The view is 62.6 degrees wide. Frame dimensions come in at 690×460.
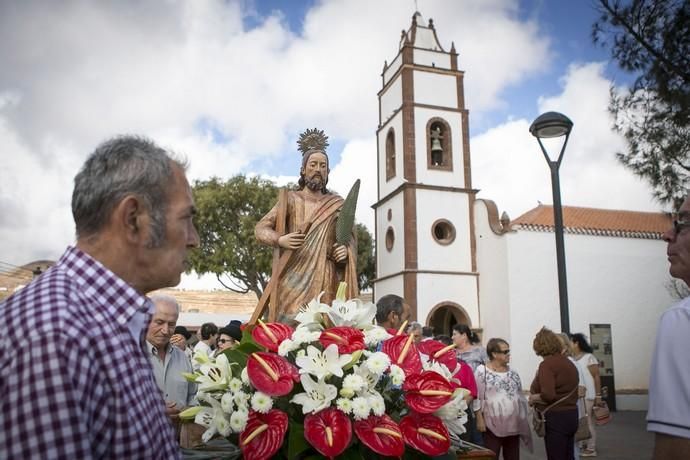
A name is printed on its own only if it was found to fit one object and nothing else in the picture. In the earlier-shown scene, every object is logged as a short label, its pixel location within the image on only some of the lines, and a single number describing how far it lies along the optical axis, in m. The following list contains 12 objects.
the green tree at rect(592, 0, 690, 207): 7.87
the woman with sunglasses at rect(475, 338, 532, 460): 5.58
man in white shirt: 1.64
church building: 20.20
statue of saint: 4.02
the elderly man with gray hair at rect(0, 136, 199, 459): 1.05
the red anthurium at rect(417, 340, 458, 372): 2.14
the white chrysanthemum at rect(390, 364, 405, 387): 1.80
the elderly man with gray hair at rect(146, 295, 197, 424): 3.93
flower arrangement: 1.72
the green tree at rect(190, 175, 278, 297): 25.06
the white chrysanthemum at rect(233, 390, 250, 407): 1.80
